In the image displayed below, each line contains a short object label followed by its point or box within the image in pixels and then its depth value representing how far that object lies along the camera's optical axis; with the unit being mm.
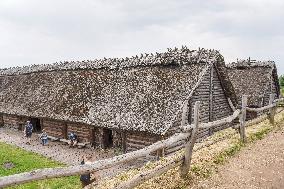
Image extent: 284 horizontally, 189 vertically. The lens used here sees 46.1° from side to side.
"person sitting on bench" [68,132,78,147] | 20931
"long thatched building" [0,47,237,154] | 16688
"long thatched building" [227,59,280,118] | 26859
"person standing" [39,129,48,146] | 22234
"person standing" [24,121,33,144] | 24308
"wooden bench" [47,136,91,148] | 20583
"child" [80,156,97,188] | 12023
